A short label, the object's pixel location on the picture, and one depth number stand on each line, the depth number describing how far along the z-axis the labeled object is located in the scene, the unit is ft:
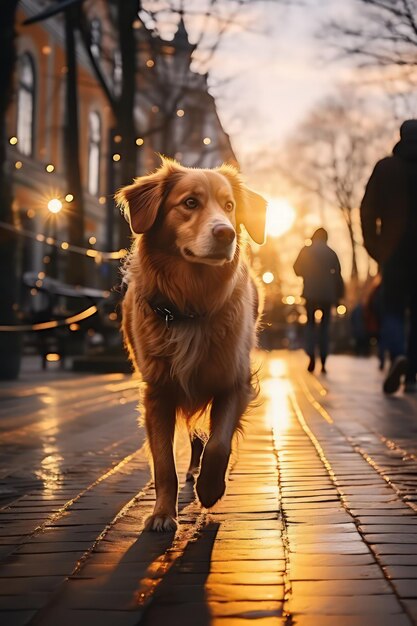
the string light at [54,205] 44.29
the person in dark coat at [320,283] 57.52
